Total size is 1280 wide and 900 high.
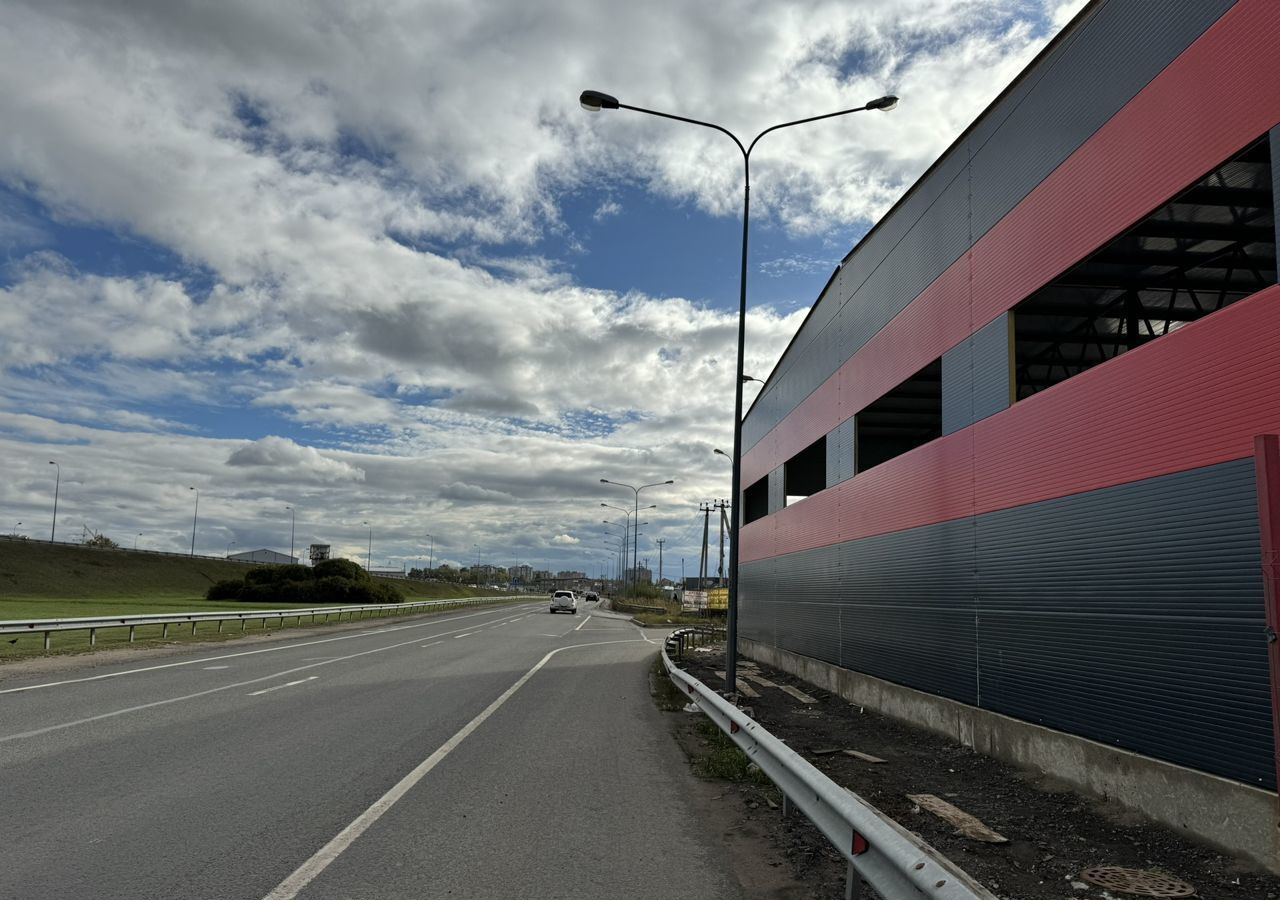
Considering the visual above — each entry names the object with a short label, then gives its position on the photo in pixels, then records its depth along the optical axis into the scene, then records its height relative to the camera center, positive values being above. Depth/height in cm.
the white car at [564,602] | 6569 -309
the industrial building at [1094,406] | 659 +174
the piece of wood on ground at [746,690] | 1643 -247
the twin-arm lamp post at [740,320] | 1381 +453
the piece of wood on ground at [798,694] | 1636 -251
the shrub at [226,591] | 6094 -289
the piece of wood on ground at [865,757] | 990 -220
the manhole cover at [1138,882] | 541 -200
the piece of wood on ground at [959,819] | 661 -205
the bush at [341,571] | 6500 -120
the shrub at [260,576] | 6303 -176
